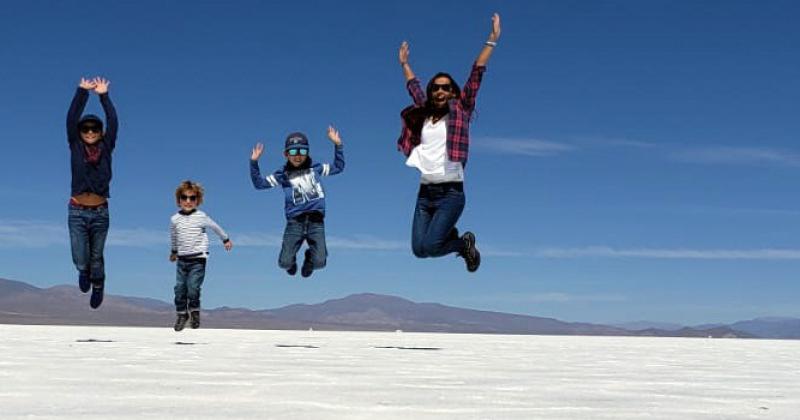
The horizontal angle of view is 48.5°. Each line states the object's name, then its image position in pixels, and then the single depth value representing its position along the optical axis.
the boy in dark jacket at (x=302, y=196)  10.77
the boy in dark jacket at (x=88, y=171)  9.89
